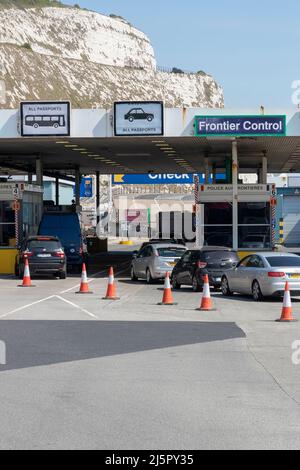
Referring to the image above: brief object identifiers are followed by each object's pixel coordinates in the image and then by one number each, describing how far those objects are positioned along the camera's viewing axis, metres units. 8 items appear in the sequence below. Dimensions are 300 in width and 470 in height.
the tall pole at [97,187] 60.98
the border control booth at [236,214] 38.94
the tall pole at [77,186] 56.31
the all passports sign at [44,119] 35.88
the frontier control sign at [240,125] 35.75
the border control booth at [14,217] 39.94
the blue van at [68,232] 40.47
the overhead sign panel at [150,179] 68.00
